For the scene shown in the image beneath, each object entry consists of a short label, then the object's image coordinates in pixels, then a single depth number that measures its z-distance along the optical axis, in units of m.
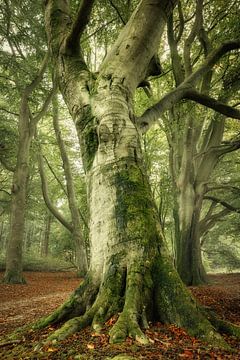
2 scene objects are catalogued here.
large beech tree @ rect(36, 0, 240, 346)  2.49
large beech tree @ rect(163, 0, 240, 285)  7.53
